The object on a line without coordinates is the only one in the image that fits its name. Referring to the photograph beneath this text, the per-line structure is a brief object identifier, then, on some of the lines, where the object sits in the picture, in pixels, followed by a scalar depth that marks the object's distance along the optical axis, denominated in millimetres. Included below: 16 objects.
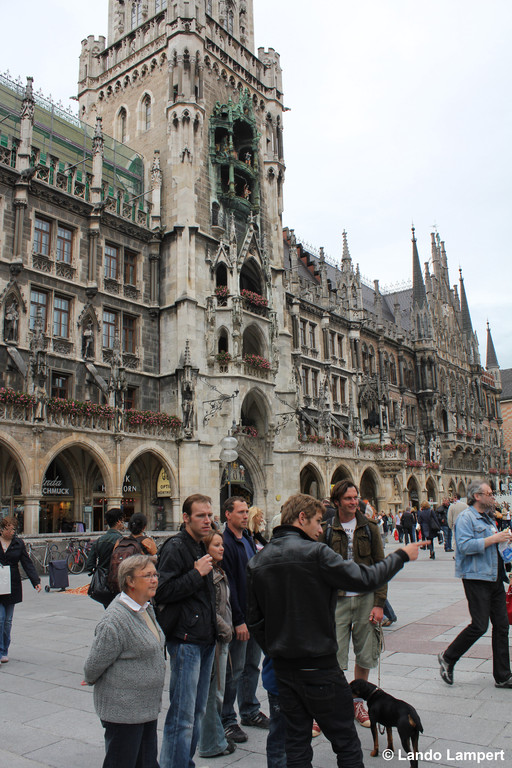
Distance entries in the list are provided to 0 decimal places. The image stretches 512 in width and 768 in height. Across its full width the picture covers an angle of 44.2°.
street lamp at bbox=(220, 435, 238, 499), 22273
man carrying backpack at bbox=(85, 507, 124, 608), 6652
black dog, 4137
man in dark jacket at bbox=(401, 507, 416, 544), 22594
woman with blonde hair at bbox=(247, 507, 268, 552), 6350
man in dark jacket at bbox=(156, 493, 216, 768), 4246
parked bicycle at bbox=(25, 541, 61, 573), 17562
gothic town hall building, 23766
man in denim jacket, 6254
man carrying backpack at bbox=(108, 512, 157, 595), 6102
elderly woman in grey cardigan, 3410
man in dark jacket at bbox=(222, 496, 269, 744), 5314
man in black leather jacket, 3580
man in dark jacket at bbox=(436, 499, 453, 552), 22438
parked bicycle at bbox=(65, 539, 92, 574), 18344
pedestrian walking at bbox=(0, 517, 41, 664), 7902
